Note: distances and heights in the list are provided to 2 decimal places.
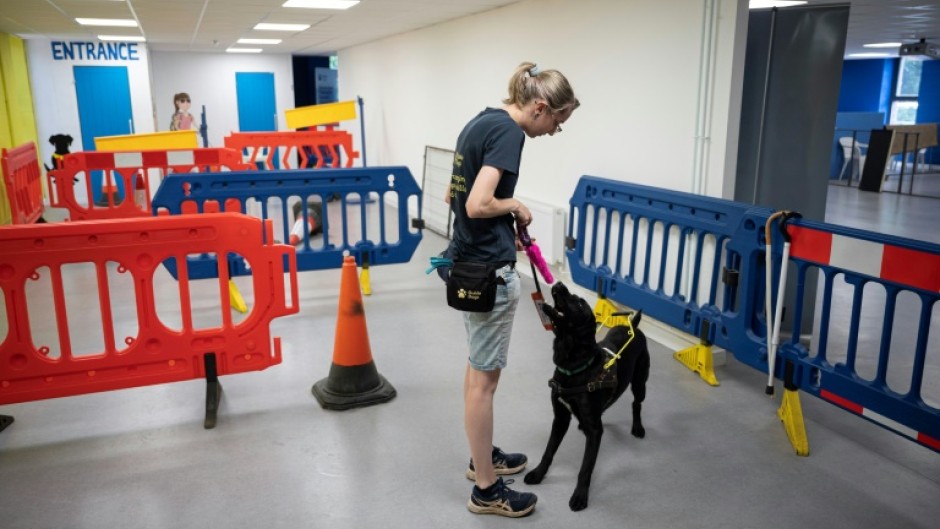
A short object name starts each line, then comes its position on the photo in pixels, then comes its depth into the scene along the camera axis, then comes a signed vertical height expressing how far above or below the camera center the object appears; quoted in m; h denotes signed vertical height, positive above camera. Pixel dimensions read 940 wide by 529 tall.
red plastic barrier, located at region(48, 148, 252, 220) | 6.61 -0.46
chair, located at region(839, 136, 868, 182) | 13.24 -0.71
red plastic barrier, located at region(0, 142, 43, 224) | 6.80 -0.69
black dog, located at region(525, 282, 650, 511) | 2.54 -1.01
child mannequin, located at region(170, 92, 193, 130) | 9.24 +0.04
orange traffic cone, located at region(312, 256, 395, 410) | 3.58 -1.26
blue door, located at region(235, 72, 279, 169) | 15.05 +0.36
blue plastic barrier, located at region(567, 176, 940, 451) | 2.72 -0.91
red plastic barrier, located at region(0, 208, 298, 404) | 3.08 -0.90
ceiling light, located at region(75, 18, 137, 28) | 8.49 +1.21
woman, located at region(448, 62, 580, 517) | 2.24 -0.35
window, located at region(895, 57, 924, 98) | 17.44 +1.00
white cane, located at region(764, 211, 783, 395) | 3.25 -0.80
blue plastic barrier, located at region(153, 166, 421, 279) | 5.08 -0.58
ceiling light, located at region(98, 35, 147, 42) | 10.98 +1.29
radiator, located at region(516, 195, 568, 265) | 5.79 -0.95
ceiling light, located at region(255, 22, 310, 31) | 9.15 +1.22
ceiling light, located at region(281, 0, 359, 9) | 6.92 +1.16
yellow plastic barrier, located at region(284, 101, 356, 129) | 10.41 +0.05
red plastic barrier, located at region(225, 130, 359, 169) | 9.55 -0.32
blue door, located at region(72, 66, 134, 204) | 12.03 +0.26
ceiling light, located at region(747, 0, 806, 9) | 4.59 +0.76
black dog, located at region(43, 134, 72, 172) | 9.59 -0.36
